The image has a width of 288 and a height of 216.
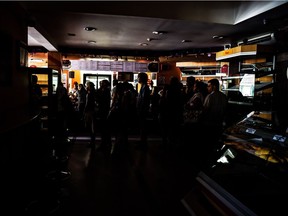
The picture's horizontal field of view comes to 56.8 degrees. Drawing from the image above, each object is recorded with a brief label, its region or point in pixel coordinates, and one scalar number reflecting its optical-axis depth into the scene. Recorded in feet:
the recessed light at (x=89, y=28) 22.97
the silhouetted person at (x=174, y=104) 20.51
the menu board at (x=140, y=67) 40.57
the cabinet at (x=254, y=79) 19.98
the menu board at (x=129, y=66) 40.27
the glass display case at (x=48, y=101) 19.44
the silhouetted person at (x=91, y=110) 21.11
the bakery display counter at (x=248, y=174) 6.67
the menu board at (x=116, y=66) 40.04
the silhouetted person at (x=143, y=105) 21.84
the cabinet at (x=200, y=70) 37.22
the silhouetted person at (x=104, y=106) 20.99
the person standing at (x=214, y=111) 17.02
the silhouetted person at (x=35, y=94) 20.21
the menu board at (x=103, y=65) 39.96
